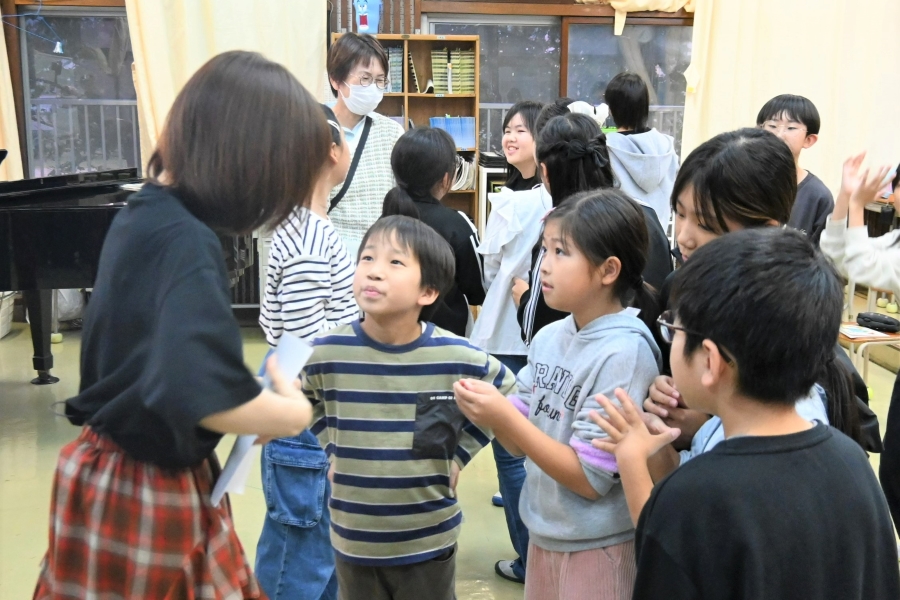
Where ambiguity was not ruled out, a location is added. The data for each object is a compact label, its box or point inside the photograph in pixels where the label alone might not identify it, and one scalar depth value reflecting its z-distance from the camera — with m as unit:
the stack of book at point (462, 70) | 5.84
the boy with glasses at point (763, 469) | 0.96
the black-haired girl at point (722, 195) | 1.40
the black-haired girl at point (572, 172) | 2.09
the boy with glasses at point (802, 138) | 3.17
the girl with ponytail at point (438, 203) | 2.48
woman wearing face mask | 2.94
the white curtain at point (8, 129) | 5.43
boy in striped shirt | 1.62
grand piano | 3.56
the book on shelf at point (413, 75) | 5.84
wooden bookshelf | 5.77
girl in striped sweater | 1.90
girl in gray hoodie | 1.41
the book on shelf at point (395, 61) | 5.79
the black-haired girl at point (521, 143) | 2.97
